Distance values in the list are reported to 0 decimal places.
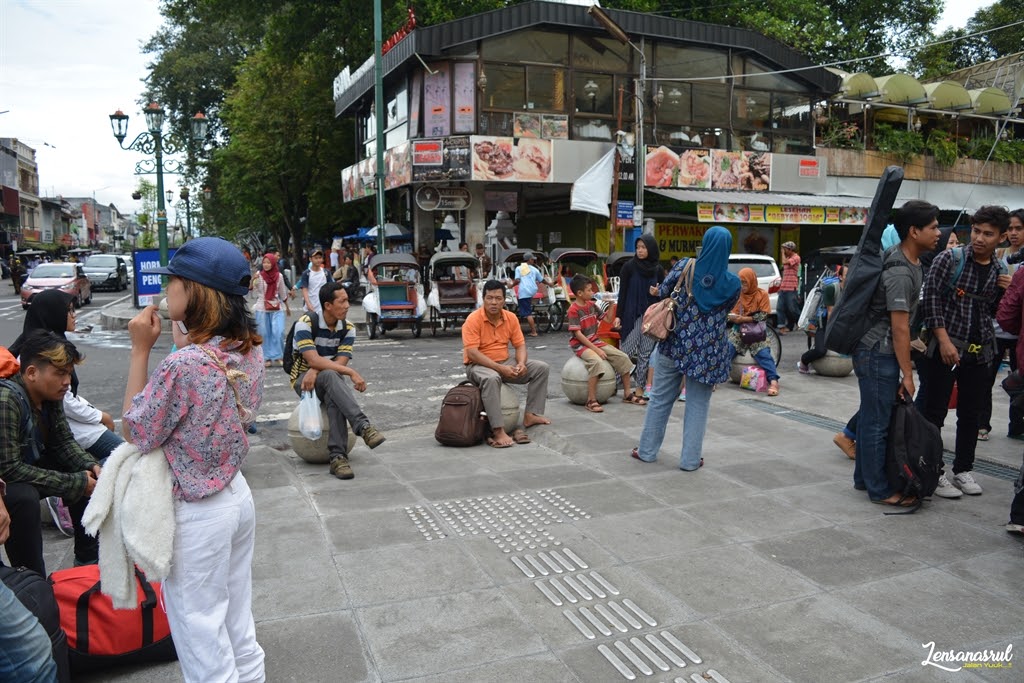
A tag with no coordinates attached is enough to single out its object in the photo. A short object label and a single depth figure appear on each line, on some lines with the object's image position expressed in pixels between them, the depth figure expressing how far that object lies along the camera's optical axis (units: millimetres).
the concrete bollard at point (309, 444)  6324
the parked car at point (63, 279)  25023
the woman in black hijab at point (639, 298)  8547
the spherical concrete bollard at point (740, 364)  9750
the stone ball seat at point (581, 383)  8609
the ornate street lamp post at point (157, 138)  19344
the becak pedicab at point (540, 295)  16969
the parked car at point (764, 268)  17188
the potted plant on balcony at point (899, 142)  26000
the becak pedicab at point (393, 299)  16172
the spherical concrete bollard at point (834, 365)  10406
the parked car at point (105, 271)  34281
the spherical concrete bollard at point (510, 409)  7185
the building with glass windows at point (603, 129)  20609
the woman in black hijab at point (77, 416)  4285
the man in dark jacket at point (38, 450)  3496
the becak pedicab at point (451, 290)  16594
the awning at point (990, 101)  26500
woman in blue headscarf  5906
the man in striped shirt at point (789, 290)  16000
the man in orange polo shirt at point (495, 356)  6965
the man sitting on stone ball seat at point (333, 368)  6094
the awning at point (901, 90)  24984
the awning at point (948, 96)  25750
